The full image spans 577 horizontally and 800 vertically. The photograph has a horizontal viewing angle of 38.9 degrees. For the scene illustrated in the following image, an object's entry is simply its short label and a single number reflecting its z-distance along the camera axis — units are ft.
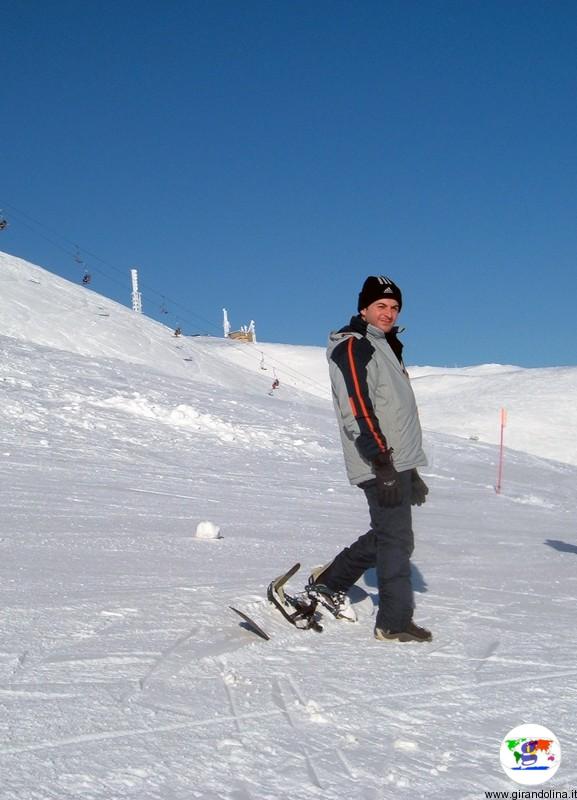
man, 13.38
